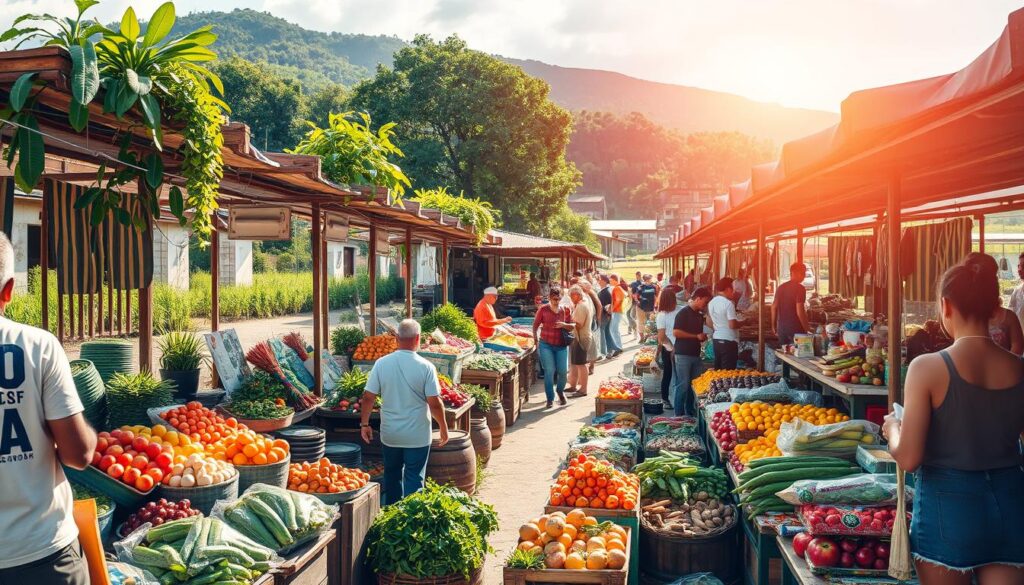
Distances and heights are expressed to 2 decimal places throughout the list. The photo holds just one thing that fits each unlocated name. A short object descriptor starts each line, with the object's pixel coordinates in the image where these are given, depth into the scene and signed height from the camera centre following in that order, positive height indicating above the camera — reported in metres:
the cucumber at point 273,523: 4.18 -1.28
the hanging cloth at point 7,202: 5.23 +0.47
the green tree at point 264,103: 54.16 +11.81
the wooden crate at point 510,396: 10.88 -1.60
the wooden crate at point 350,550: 4.65 -1.59
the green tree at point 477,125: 38.19 +7.34
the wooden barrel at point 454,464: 6.78 -1.58
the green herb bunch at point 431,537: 4.47 -1.47
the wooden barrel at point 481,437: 8.43 -1.67
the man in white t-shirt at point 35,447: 2.48 -0.54
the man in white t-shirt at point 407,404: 5.95 -0.94
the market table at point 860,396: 5.84 -0.87
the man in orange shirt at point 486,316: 12.72 -0.62
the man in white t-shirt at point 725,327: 10.20 -0.63
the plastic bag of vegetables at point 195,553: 3.68 -1.29
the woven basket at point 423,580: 4.46 -1.69
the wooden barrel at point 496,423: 9.34 -1.70
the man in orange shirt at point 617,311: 17.39 -0.74
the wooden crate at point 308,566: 3.98 -1.49
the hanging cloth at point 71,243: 6.44 +0.26
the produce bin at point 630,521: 5.23 -1.59
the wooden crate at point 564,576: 4.40 -1.64
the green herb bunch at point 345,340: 10.14 -0.80
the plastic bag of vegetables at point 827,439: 5.32 -1.07
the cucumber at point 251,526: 4.15 -1.29
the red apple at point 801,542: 4.15 -1.36
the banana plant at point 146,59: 3.62 +1.03
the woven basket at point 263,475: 5.04 -1.24
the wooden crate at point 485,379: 10.06 -1.28
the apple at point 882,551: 3.95 -1.33
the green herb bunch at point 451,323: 12.27 -0.72
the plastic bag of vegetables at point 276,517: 4.18 -1.27
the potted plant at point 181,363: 6.73 -0.72
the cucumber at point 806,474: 4.86 -1.18
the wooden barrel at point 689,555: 5.25 -1.82
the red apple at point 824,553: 3.93 -1.34
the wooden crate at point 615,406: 9.95 -1.59
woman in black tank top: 2.93 -0.62
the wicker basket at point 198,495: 4.49 -1.22
